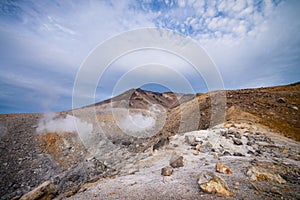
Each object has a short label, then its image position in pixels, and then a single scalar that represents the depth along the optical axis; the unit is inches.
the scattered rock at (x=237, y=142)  264.9
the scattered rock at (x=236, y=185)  128.6
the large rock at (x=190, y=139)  296.3
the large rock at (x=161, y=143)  304.8
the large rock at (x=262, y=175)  138.5
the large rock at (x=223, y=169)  163.6
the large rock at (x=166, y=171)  171.8
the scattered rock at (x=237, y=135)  289.3
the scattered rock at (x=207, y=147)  256.7
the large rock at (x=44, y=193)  159.3
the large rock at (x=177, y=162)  197.3
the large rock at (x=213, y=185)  120.4
